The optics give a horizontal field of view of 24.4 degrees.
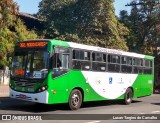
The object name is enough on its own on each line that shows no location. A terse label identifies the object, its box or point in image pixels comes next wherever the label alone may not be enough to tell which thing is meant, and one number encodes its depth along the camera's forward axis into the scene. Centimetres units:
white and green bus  1413
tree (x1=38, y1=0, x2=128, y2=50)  3212
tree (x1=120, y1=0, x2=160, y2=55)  3884
